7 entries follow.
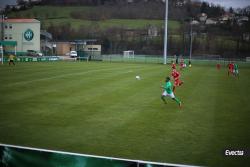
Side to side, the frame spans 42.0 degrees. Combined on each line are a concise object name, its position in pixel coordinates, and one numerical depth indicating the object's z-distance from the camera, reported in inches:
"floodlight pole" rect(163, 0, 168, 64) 1973.2
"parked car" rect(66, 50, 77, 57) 2851.9
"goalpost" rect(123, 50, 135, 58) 2613.2
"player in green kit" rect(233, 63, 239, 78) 1383.6
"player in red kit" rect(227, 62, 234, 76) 1464.7
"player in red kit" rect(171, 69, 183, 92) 956.1
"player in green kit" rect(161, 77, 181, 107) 655.8
